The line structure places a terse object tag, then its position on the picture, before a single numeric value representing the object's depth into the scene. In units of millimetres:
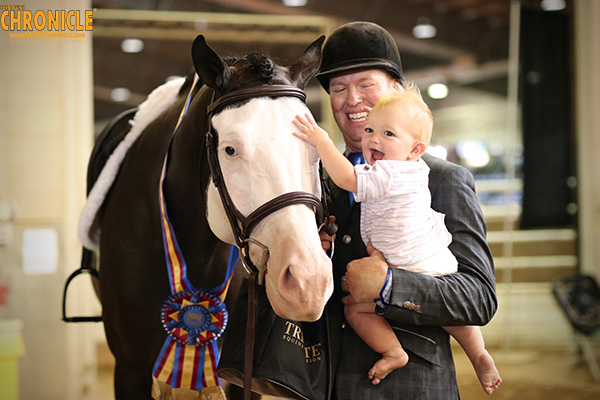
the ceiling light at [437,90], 9938
